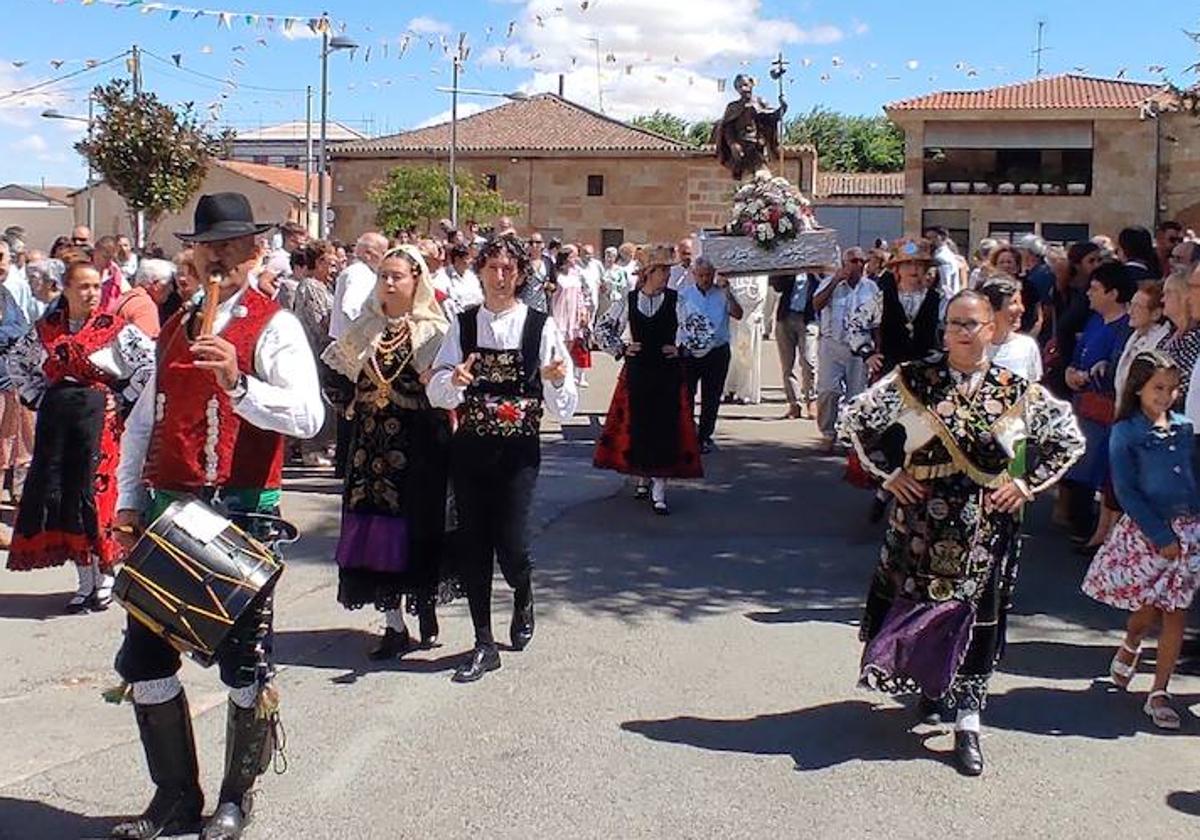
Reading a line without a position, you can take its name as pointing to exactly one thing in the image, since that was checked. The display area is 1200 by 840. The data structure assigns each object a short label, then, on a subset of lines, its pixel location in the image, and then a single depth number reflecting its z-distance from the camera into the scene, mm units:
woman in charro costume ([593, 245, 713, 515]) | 9617
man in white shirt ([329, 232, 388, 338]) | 8875
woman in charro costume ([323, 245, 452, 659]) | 6121
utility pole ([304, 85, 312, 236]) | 33881
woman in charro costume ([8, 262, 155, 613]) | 6934
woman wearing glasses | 4910
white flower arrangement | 10852
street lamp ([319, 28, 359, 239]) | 25595
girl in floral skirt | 5531
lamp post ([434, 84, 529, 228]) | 38438
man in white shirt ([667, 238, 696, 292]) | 12328
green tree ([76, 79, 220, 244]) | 23328
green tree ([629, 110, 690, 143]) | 80125
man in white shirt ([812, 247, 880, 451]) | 11734
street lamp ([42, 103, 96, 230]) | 24403
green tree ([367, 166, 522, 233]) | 46469
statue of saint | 13328
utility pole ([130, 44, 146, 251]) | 23584
